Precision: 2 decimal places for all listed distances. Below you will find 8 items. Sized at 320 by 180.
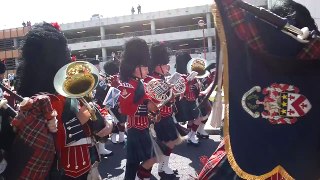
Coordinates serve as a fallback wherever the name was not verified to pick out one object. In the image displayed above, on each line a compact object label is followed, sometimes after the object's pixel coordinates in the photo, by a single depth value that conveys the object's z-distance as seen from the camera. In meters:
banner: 1.89
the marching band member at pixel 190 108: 7.12
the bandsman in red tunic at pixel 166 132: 5.45
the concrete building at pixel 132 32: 35.84
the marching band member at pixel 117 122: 7.77
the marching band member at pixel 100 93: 7.82
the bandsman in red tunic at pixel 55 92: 2.53
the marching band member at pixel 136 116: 4.44
